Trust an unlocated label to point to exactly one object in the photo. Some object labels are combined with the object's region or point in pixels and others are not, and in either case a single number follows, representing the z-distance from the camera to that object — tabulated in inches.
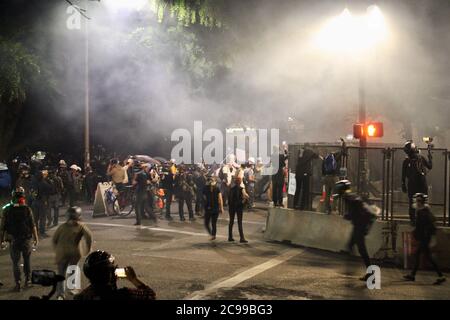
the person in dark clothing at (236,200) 486.6
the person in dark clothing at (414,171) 426.3
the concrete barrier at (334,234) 399.9
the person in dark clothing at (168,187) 631.8
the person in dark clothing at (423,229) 346.3
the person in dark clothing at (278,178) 569.6
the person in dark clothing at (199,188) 685.3
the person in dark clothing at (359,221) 354.6
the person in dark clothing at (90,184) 826.8
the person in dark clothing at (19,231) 323.6
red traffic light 506.6
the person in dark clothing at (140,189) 578.6
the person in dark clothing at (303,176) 496.4
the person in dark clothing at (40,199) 512.1
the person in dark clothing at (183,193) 627.8
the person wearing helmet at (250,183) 745.6
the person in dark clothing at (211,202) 491.2
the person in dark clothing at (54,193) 527.8
